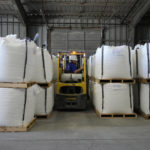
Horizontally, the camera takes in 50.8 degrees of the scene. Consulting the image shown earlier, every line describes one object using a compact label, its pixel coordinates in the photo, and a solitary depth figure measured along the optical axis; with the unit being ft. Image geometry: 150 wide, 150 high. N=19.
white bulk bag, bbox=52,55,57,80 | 19.70
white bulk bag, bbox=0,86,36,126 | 10.25
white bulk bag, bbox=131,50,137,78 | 16.05
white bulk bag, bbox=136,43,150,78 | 13.91
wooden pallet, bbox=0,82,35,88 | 10.34
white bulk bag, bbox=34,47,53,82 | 13.94
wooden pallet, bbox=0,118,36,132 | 10.48
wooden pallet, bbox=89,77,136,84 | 14.32
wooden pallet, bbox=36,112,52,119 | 14.35
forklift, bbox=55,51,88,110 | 17.43
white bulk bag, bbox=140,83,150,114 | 14.11
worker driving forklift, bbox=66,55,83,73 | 20.01
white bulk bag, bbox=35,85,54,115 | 14.07
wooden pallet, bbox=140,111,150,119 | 14.10
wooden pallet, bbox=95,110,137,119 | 14.46
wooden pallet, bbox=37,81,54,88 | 14.34
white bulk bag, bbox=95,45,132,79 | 14.11
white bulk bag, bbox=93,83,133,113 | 14.15
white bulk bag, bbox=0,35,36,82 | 10.21
